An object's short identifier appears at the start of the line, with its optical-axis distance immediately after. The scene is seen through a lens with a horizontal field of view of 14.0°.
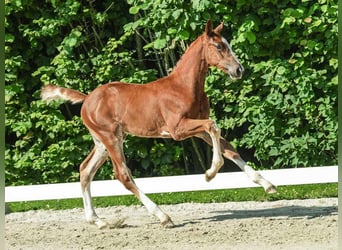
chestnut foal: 10.09
